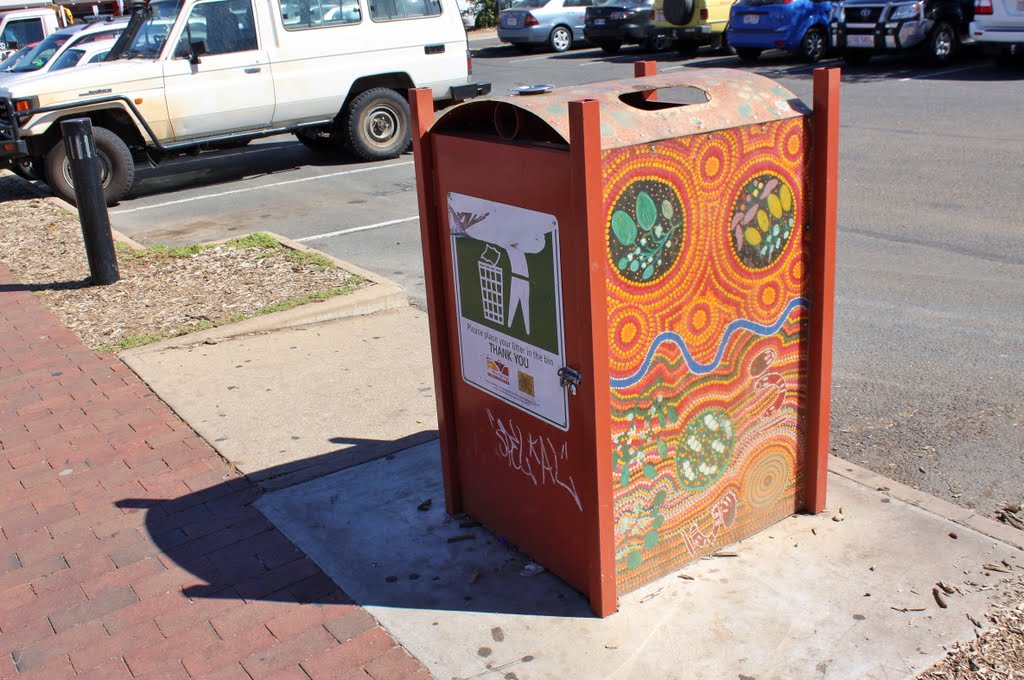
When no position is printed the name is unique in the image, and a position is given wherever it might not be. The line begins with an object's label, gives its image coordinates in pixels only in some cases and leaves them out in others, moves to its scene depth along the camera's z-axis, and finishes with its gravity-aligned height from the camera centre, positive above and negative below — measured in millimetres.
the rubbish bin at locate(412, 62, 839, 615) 3543 -1124
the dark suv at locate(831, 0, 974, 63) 18172 -951
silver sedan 26891 -712
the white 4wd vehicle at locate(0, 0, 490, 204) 11609 -736
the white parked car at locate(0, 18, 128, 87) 13000 -203
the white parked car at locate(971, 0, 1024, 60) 16359 -911
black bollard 8312 -1296
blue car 20203 -891
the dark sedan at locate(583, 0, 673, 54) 24422 -807
